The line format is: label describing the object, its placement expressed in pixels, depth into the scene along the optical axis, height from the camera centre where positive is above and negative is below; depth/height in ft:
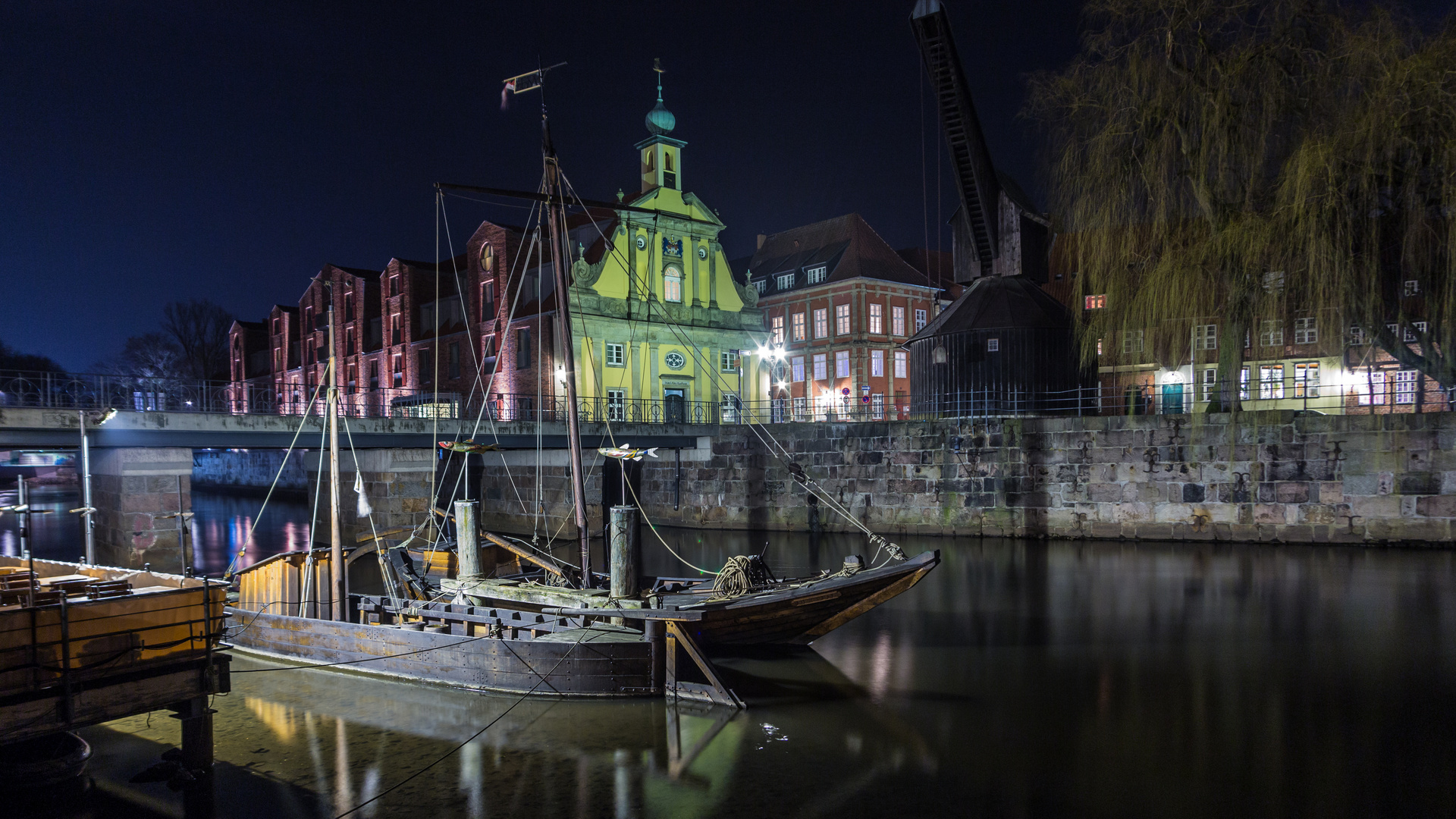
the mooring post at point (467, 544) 49.98 -7.92
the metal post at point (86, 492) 44.29 -4.81
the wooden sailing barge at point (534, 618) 40.86 -11.10
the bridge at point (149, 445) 66.44 -2.72
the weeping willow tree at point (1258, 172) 67.51 +19.34
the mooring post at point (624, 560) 44.24 -7.97
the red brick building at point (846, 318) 166.20 +17.00
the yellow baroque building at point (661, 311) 127.95 +15.24
